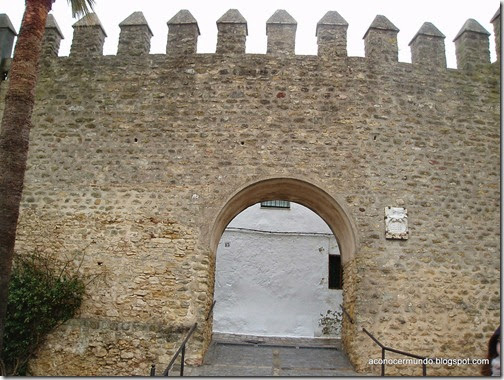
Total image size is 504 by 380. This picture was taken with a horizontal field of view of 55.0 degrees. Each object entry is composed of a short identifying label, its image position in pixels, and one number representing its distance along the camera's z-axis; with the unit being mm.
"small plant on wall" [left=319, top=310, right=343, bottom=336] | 13133
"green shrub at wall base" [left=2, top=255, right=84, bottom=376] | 7273
